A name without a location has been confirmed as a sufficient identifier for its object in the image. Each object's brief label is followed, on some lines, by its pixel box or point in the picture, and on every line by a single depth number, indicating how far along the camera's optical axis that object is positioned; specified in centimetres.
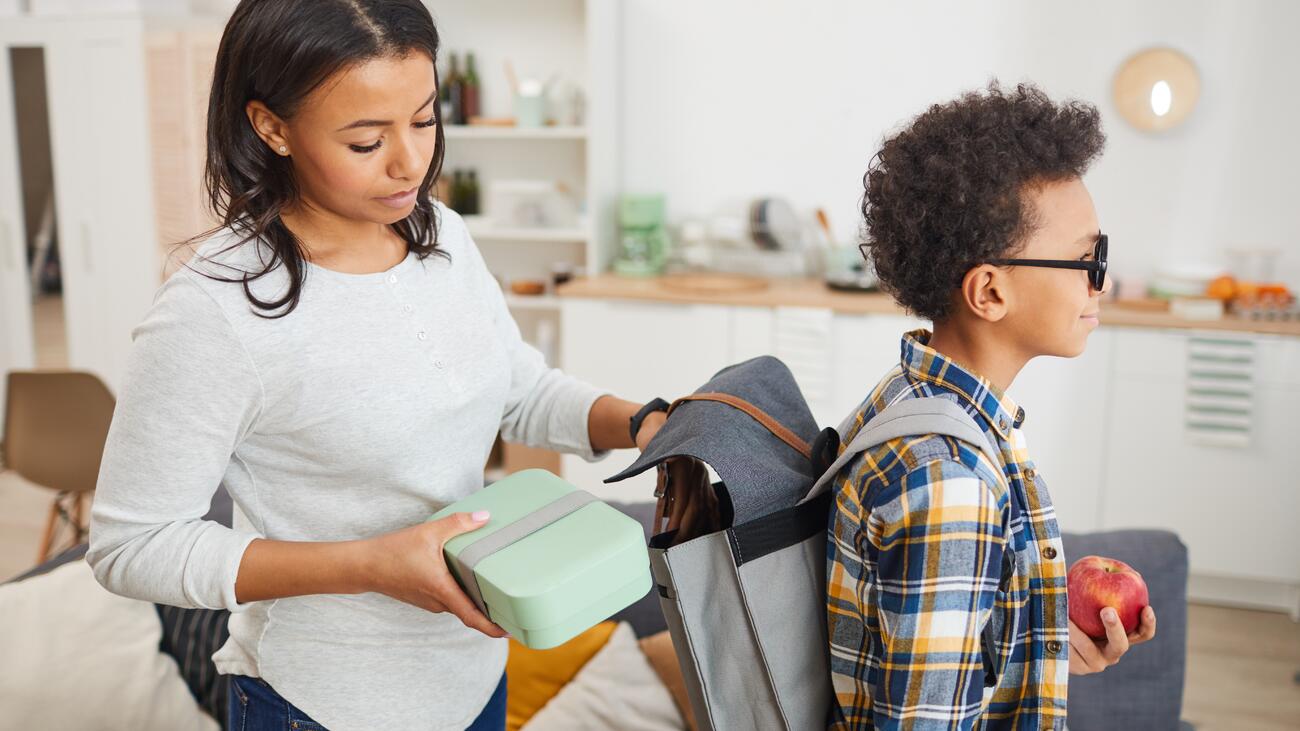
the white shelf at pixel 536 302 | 408
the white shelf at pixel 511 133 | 385
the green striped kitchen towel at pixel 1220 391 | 328
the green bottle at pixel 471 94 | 410
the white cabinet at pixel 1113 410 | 336
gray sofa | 198
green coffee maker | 393
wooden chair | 315
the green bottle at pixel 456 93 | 408
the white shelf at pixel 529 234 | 396
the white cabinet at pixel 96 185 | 434
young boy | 101
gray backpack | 105
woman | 99
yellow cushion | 212
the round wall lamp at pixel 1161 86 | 357
